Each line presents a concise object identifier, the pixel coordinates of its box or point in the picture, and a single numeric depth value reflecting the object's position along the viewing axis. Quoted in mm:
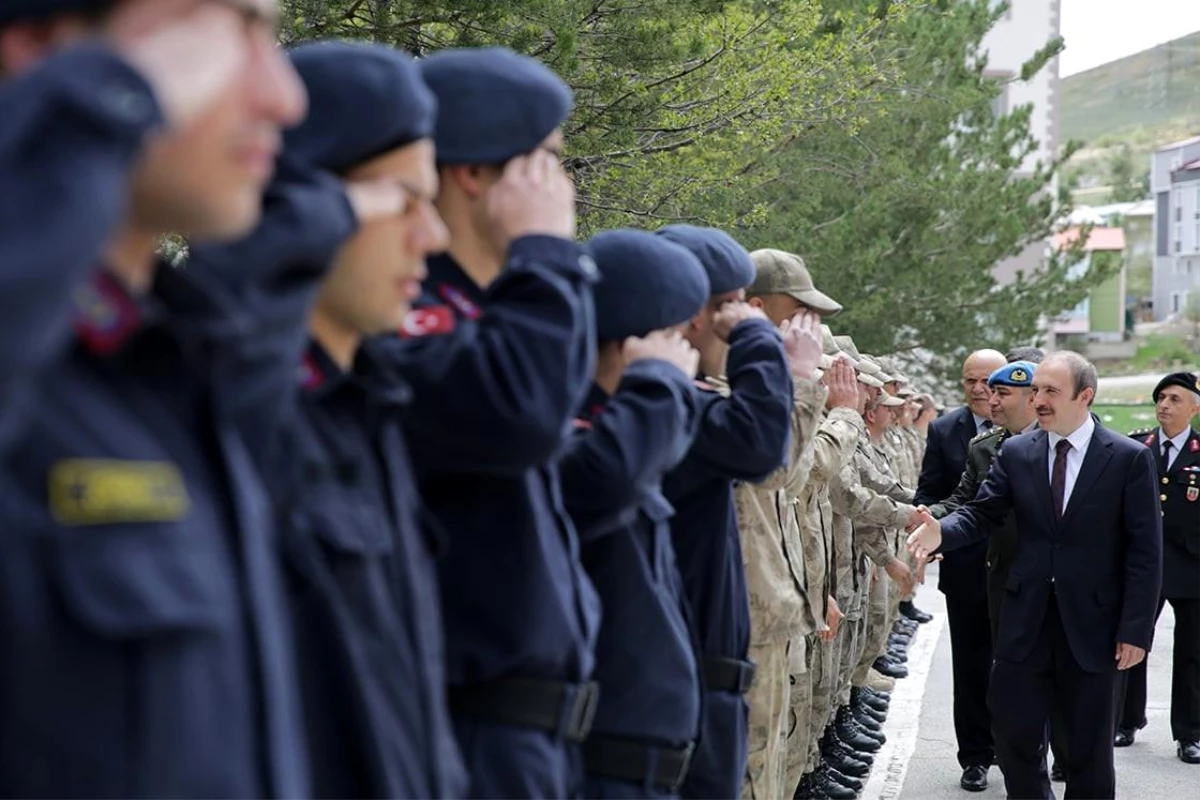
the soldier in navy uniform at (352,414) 4461
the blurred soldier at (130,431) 3383
